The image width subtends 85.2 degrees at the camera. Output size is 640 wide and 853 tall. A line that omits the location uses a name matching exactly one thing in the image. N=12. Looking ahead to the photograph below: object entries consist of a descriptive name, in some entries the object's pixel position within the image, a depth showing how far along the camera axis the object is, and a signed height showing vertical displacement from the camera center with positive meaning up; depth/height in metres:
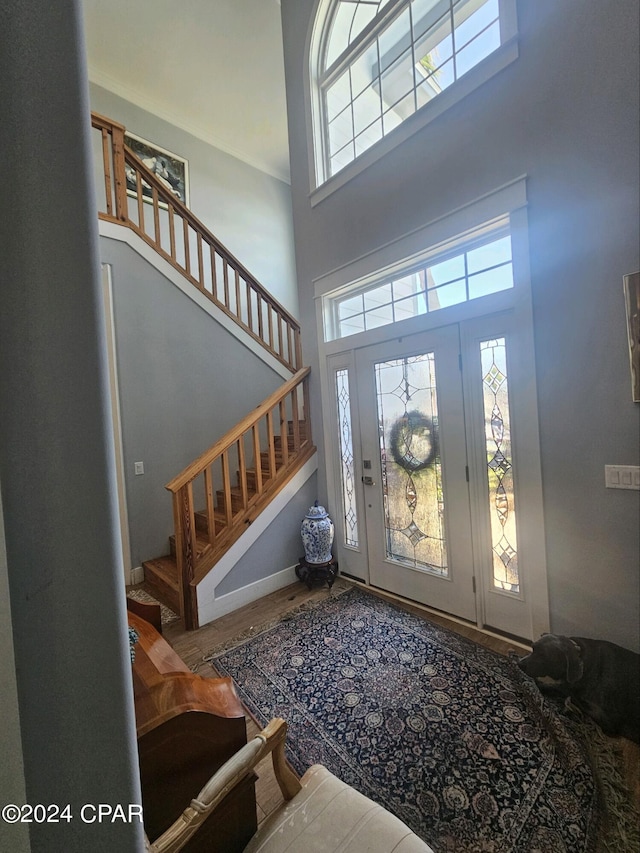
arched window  2.13 +2.55
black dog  1.51 -1.27
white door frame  1.92 +0.62
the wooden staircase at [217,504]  2.42 -0.63
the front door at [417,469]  2.29 -0.39
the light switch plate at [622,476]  1.63 -0.36
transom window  2.09 +0.91
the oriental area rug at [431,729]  1.21 -1.40
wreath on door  2.42 -0.19
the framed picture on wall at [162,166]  4.16 +3.36
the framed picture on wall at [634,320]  1.55 +0.37
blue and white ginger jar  2.89 -0.96
